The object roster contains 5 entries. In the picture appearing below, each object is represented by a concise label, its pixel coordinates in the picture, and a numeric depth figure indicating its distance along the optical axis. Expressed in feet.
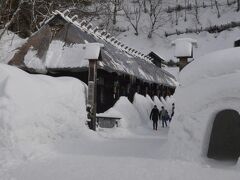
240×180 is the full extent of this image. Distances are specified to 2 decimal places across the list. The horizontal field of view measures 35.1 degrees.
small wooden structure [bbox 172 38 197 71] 42.09
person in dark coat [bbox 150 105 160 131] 66.49
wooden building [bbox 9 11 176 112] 62.34
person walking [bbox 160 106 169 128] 73.20
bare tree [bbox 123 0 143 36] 175.94
